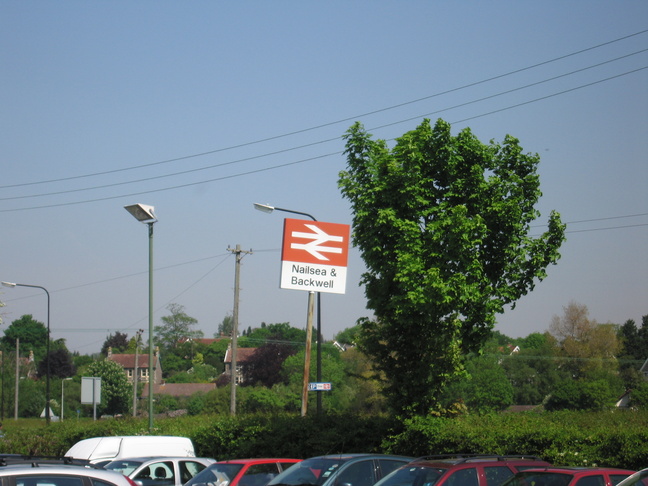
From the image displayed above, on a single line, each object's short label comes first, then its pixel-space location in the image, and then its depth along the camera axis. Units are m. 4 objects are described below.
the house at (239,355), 151.54
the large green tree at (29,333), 159.88
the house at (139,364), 146.88
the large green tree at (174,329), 165.00
